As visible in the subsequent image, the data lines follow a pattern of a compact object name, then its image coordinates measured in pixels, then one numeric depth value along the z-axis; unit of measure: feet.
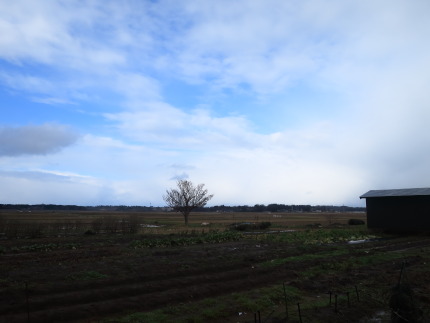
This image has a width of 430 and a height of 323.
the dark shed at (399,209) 103.19
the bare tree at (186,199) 172.65
